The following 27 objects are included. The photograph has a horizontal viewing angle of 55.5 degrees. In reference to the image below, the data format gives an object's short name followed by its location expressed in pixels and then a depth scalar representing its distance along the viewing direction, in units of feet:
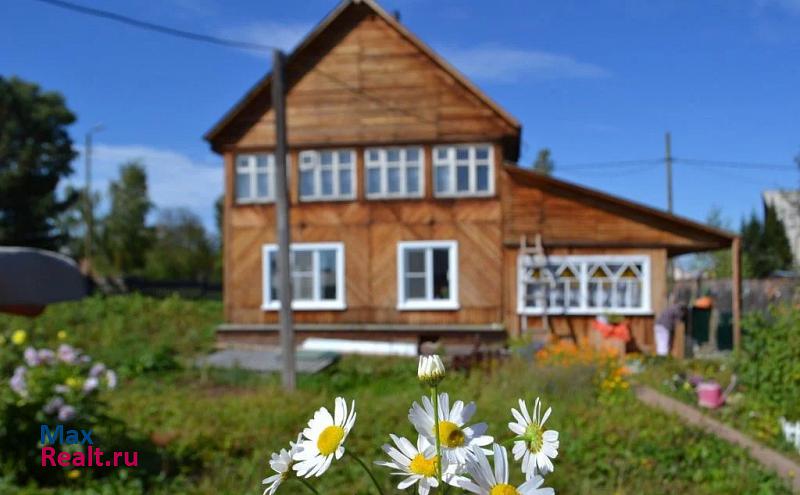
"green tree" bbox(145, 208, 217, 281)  131.44
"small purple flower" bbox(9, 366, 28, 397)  17.99
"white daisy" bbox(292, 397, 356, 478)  3.38
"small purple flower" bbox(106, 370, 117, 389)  19.95
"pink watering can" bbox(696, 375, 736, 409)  30.25
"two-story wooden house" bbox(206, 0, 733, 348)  51.98
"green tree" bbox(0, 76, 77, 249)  123.65
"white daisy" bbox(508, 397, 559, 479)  3.30
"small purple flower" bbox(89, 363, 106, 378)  19.65
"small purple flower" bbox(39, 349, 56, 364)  19.60
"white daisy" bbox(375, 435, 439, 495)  3.26
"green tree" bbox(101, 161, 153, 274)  130.72
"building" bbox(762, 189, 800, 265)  97.68
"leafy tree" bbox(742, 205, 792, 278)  100.58
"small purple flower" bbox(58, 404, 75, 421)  17.24
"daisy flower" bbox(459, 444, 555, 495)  3.09
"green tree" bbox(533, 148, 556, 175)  192.75
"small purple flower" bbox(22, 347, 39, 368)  19.10
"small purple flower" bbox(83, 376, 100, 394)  18.58
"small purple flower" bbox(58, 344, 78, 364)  19.99
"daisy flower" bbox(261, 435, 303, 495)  3.50
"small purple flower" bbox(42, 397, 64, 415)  17.54
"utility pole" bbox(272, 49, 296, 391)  34.42
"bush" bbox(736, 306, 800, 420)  25.00
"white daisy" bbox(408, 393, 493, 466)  3.35
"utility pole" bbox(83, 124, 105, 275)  102.08
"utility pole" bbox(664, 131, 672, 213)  115.55
